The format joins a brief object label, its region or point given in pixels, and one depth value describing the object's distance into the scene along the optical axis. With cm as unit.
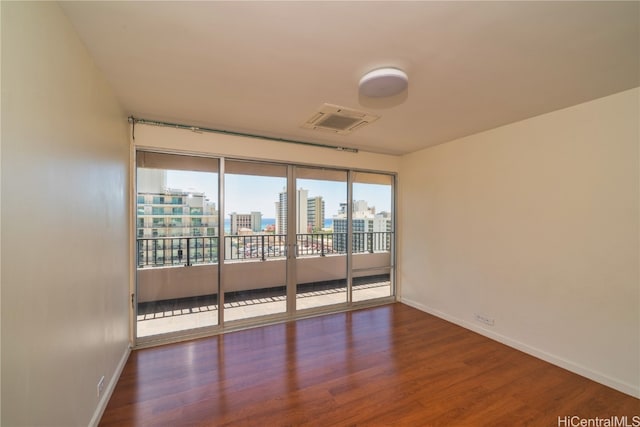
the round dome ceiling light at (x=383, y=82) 187
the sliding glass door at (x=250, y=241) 308
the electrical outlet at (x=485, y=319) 316
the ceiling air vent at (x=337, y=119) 260
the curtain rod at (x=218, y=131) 285
